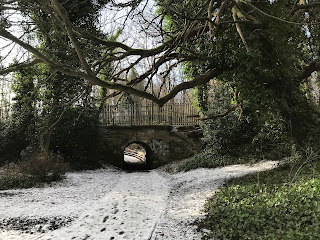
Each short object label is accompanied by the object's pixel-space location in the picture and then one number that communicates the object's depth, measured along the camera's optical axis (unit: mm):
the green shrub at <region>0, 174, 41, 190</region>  8062
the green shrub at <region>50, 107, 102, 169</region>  12508
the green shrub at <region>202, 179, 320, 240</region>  3664
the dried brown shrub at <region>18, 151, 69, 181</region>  8992
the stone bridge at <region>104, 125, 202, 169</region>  15539
